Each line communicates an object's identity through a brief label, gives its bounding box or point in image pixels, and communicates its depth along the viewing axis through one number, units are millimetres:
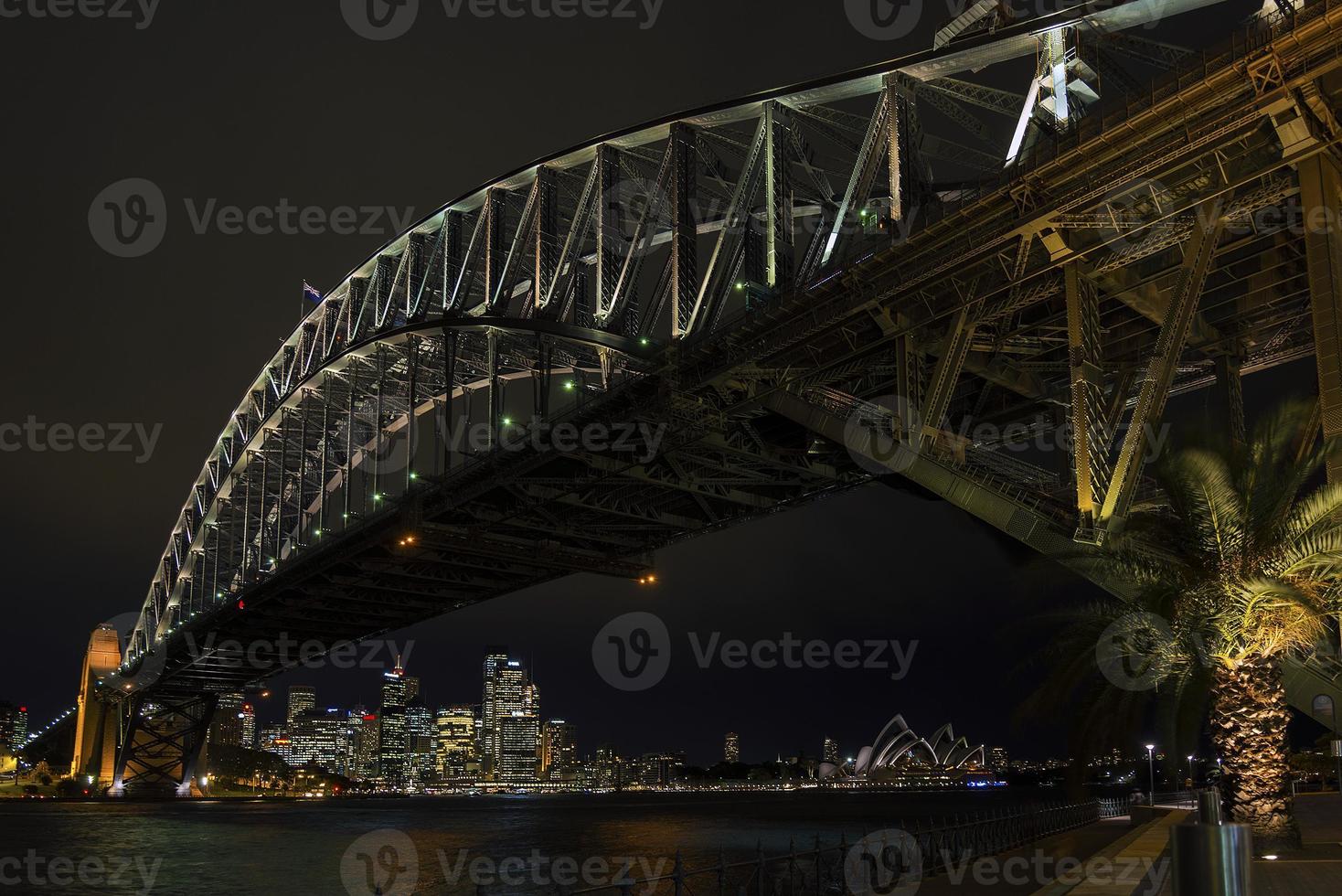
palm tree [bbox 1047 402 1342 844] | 15734
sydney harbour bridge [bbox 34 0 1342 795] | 19266
